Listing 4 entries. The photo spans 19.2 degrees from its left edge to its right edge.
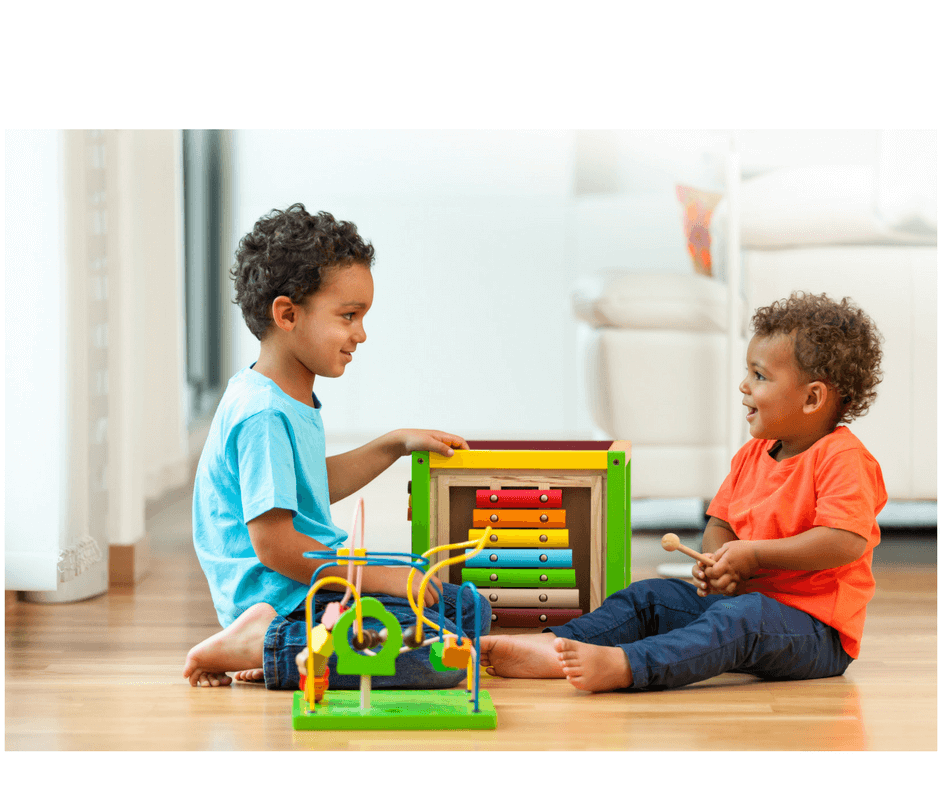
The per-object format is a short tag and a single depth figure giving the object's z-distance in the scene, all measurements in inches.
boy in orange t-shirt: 131.9
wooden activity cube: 140.2
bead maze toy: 126.1
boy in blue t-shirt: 132.0
